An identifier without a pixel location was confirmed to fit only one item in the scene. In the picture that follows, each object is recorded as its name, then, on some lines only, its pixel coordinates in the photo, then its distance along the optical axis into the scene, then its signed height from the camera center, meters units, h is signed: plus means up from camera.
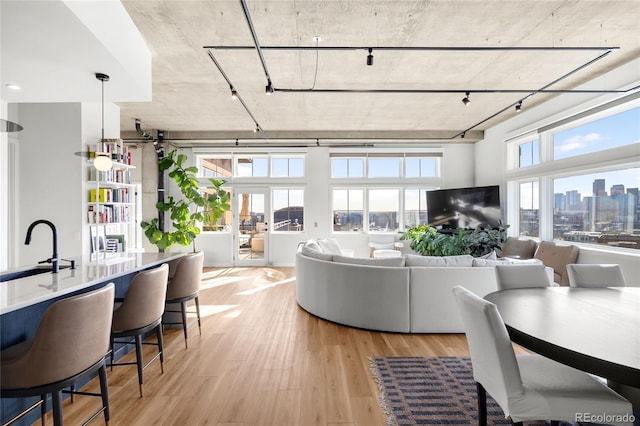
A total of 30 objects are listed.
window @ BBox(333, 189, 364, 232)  8.22 +0.13
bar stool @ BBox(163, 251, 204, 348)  3.10 -0.71
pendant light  3.59 +0.58
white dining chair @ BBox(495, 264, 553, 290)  2.39 -0.51
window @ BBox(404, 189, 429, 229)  8.24 +0.13
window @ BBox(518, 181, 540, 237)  6.15 +0.05
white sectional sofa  3.45 -0.89
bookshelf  4.48 +0.20
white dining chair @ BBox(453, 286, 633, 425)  1.43 -0.86
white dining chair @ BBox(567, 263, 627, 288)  2.52 -0.53
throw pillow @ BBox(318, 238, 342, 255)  5.97 -0.67
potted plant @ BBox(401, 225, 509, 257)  6.03 -0.62
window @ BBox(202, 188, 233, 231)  8.20 -0.31
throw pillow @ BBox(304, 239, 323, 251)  4.98 -0.54
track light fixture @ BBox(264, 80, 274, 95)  3.91 +1.57
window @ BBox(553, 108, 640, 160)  4.30 +1.18
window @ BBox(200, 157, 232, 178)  8.18 +1.20
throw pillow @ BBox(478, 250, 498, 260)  3.96 -0.58
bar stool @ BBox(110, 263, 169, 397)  2.23 -0.71
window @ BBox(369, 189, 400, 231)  8.24 +0.08
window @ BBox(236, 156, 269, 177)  8.16 +1.19
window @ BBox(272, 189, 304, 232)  8.18 +0.06
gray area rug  2.05 -1.36
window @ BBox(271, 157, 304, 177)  8.16 +1.21
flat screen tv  6.76 +0.09
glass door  8.09 -0.39
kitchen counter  1.64 -0.44
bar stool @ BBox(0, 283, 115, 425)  1.48 -0.70
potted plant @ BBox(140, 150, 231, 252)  5.78 -0.09
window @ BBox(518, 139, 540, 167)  6.06 +1.18
